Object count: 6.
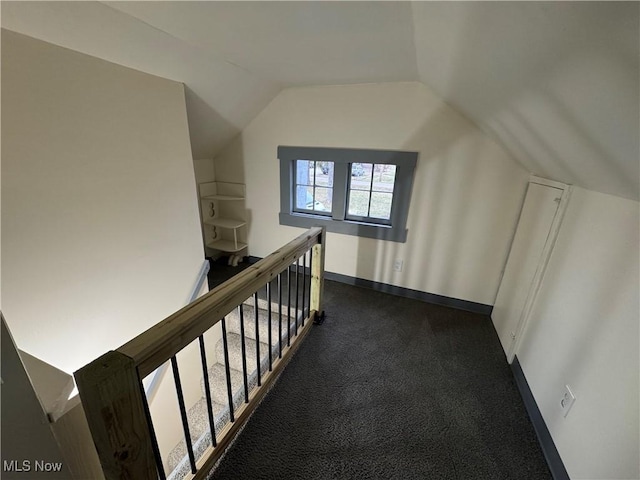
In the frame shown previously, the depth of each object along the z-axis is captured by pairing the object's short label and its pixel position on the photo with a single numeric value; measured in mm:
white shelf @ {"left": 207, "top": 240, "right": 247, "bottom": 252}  3254
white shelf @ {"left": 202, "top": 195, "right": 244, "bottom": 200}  3091
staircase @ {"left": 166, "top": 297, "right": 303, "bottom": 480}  1852
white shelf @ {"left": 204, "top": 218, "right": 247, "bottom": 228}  3139
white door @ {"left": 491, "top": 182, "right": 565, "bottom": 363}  1686
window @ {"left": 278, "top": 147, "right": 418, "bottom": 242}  2480
